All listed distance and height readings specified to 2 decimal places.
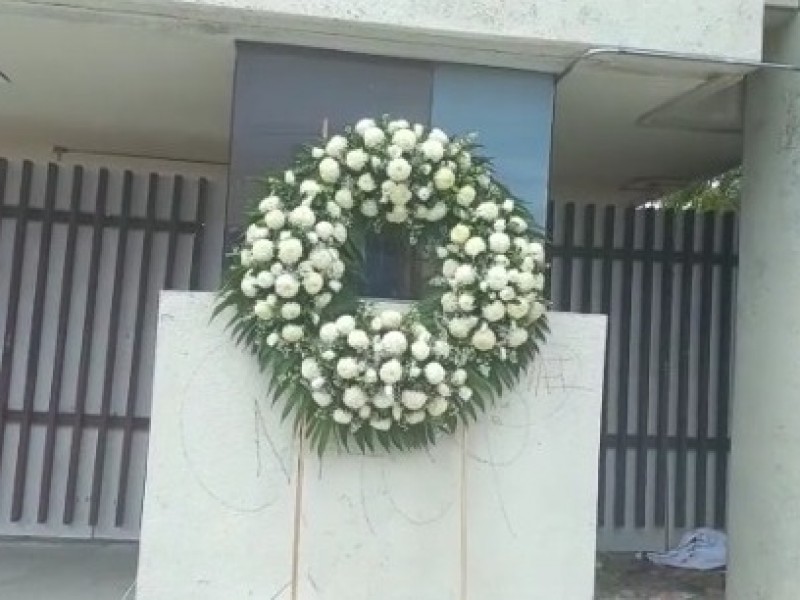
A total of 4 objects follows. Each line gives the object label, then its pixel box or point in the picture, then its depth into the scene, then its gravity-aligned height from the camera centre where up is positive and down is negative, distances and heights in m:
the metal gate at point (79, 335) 6.32 +0.17
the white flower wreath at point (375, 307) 4.00 +0.37
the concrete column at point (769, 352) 4.57 +0.27
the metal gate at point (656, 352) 6.77 +0.34
